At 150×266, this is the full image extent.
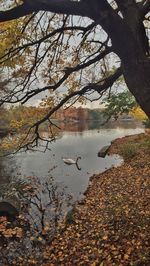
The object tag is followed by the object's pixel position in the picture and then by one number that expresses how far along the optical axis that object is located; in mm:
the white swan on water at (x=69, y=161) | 14648
